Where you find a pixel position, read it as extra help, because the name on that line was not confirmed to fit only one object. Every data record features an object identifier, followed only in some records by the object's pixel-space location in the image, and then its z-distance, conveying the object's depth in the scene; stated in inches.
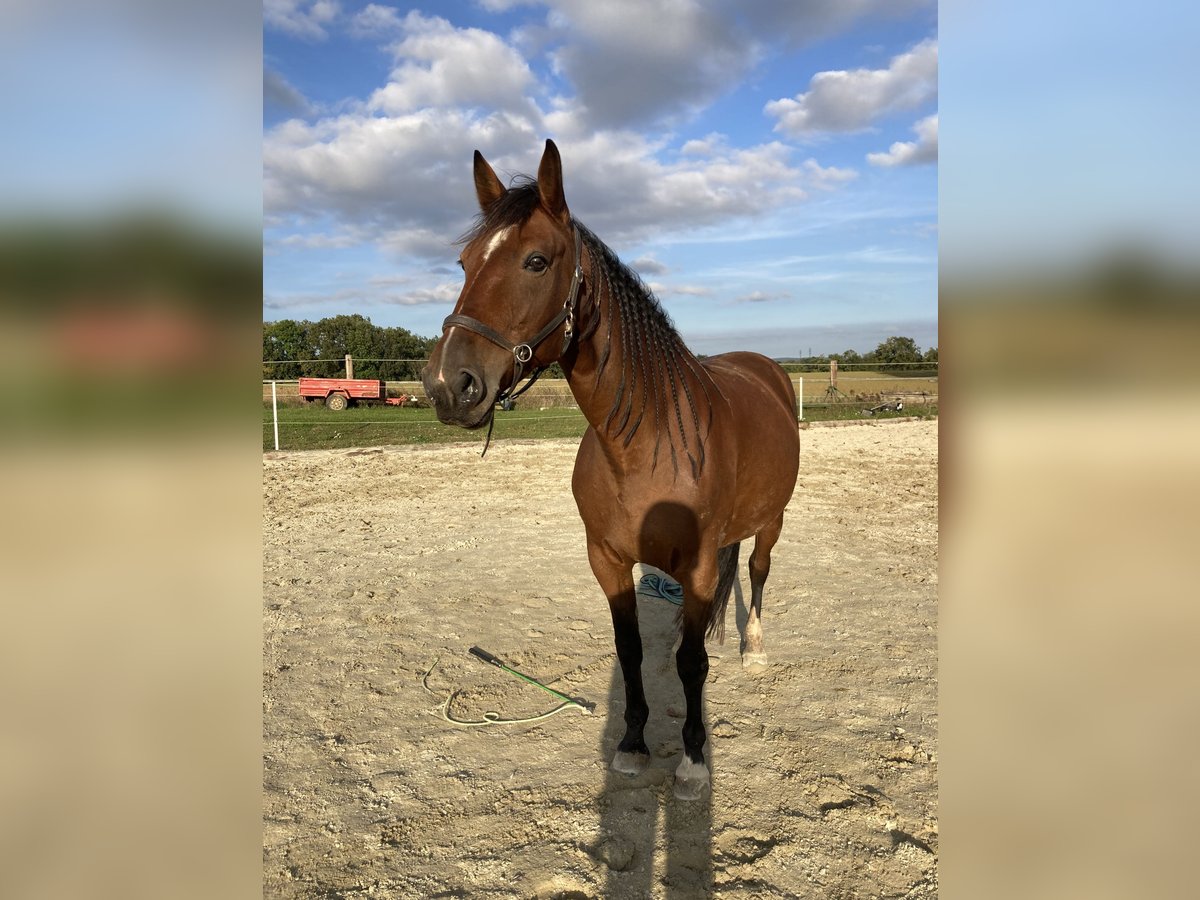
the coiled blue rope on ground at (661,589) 199.6
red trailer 764.6
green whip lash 133.2
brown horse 81.9
